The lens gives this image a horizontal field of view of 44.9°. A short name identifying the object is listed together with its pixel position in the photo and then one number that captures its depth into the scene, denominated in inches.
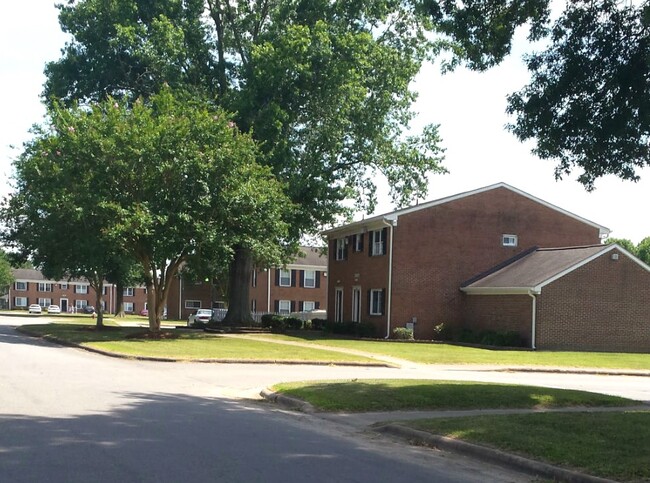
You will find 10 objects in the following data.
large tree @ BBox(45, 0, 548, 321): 1459.2
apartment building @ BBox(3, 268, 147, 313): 5201.8
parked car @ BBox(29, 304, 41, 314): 4035.4
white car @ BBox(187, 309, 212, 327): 2308.1
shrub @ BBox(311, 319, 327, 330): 1840.6
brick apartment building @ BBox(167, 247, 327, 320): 2775.6
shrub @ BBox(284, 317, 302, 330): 1787.6
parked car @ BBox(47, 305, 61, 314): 4190.2
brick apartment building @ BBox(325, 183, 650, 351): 1402.6
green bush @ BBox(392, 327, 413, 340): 1525.2
